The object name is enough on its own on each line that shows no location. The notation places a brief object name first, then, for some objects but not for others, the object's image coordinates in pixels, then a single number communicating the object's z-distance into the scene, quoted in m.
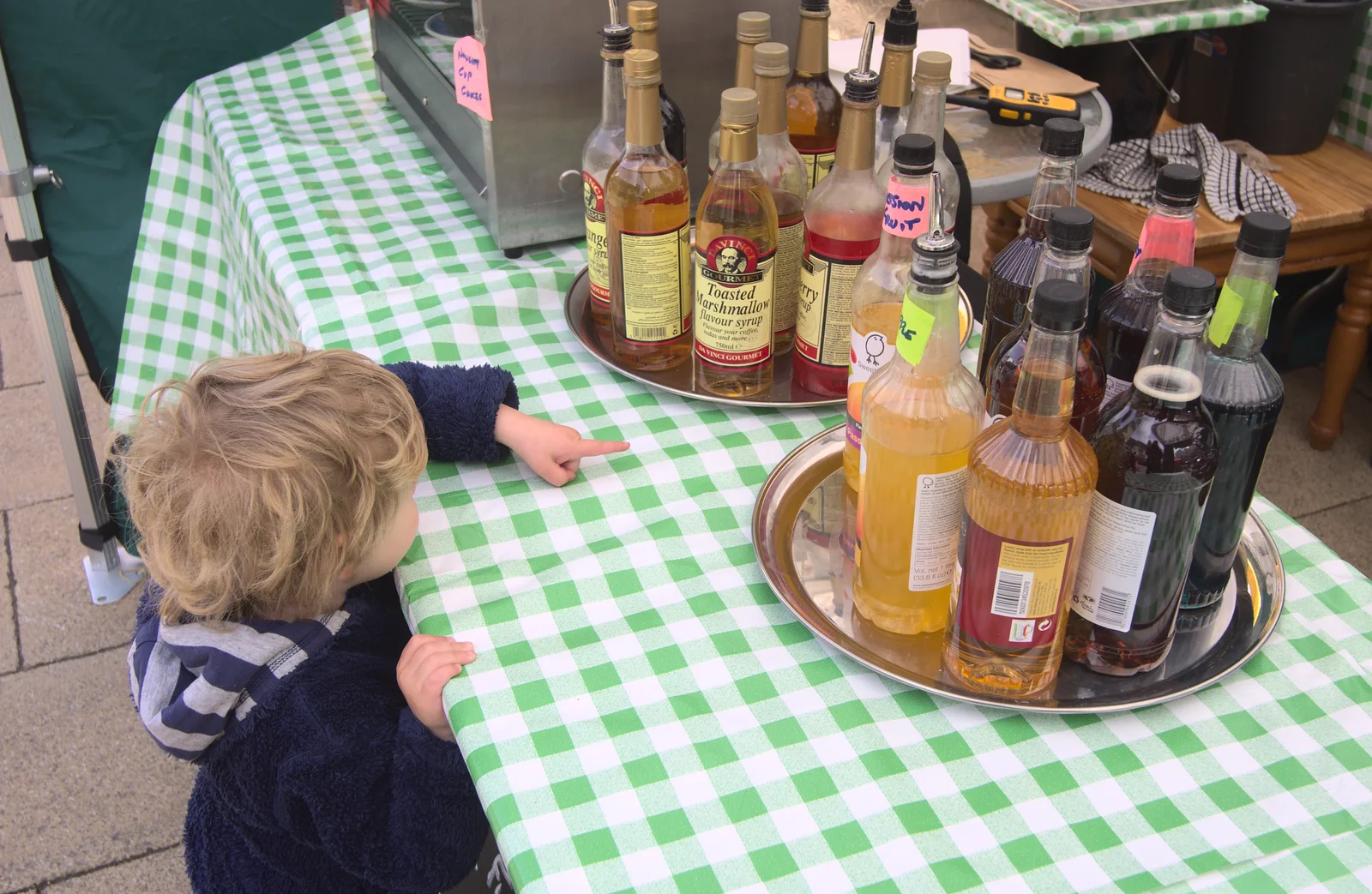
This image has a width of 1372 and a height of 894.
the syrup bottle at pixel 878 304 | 0.83
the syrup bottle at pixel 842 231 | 0.89
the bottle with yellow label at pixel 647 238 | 0.97
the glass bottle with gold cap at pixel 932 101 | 0.86
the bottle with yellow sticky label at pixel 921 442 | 0.69
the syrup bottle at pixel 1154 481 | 0.66
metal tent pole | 1.63
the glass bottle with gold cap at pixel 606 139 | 1.08
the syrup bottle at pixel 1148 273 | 0.72
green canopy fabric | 1.74
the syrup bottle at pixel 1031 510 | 0.66
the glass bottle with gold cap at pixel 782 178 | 0.94
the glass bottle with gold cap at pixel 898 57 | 0.89
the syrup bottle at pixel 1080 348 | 0.69
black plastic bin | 2.04
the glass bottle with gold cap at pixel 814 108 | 1.08
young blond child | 0.83
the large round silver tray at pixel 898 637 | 0.77
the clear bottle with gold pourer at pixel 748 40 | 0.99
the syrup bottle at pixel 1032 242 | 0.79
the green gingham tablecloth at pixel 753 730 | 0.68
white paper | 1.62
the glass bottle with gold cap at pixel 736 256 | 0.92
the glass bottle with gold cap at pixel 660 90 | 1.07
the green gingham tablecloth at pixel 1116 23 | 1.76
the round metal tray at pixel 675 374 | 1.09
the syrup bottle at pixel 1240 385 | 0.66
